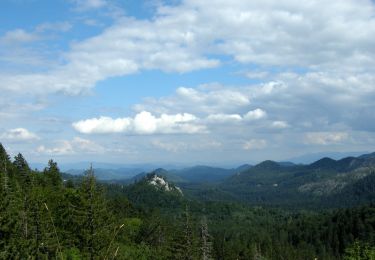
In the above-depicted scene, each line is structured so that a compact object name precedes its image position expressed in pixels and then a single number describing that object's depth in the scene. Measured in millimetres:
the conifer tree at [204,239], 53150
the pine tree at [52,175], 106962
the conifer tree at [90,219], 47656
